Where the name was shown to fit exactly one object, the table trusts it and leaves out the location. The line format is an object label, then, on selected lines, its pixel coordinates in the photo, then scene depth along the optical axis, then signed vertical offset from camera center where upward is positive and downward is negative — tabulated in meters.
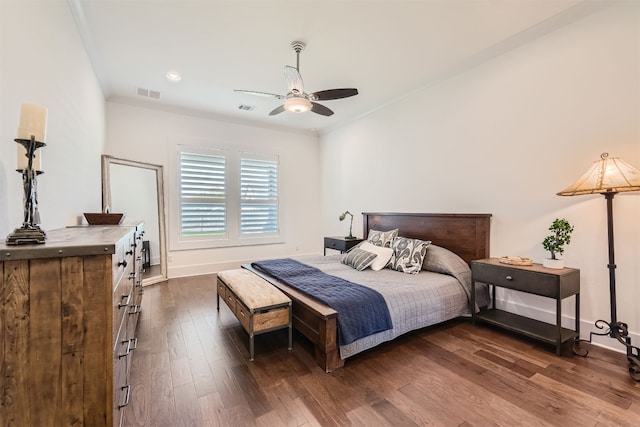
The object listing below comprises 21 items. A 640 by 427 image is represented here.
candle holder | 1.14 +0.06
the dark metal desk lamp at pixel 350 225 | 5.04 -0.23
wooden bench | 2.37 -0.81
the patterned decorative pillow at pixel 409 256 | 3.33 -0.53
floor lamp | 2.14 +0.17
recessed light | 3.72 +1.88
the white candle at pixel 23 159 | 1.27 +0.26
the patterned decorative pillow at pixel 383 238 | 3.88 -0.35
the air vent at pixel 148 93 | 4.25 +1.89
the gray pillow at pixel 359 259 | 3.45 -0.58
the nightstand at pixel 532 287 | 2.41 -0.70
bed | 2.22 -0.75
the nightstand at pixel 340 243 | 4.84 -0.53
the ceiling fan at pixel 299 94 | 2.92 +1.35
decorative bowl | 2.77 -0.02
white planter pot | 2.60 -0.48
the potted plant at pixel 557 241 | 2.56 -0.28
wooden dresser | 1.02 -0.45
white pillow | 3.46 -0.54
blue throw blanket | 2.23 -0.75
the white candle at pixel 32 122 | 1.24 +0.42
